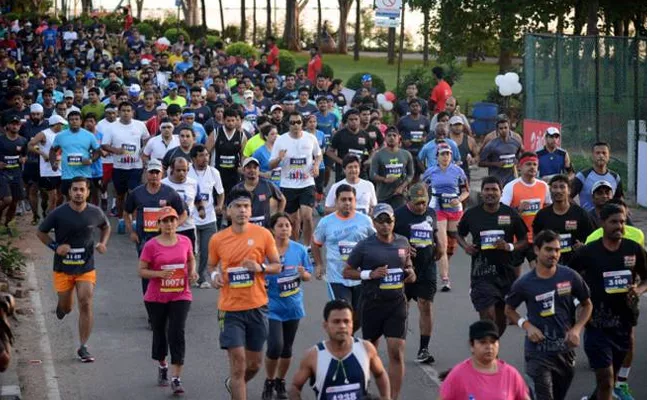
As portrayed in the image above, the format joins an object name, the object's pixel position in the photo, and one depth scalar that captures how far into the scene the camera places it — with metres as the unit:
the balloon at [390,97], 33.22
